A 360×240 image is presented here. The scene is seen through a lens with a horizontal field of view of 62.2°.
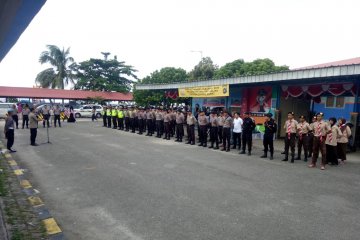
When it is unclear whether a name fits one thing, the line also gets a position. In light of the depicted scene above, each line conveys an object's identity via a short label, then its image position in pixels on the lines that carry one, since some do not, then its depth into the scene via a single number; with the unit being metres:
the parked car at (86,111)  34.75
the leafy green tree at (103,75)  43.00
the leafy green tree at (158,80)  35.59
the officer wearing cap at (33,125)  13.41
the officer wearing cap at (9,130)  11.70
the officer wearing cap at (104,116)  23.74
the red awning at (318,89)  13.14
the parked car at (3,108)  30.78
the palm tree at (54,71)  41.84
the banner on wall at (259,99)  17.12
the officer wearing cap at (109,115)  23.02
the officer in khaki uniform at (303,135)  10.92
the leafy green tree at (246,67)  34.25
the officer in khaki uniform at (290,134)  10.62
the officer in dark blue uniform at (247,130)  11.98
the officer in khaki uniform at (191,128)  14.74
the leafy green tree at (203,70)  37.88
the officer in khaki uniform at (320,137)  9.67
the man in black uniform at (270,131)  11.12
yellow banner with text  17.33
